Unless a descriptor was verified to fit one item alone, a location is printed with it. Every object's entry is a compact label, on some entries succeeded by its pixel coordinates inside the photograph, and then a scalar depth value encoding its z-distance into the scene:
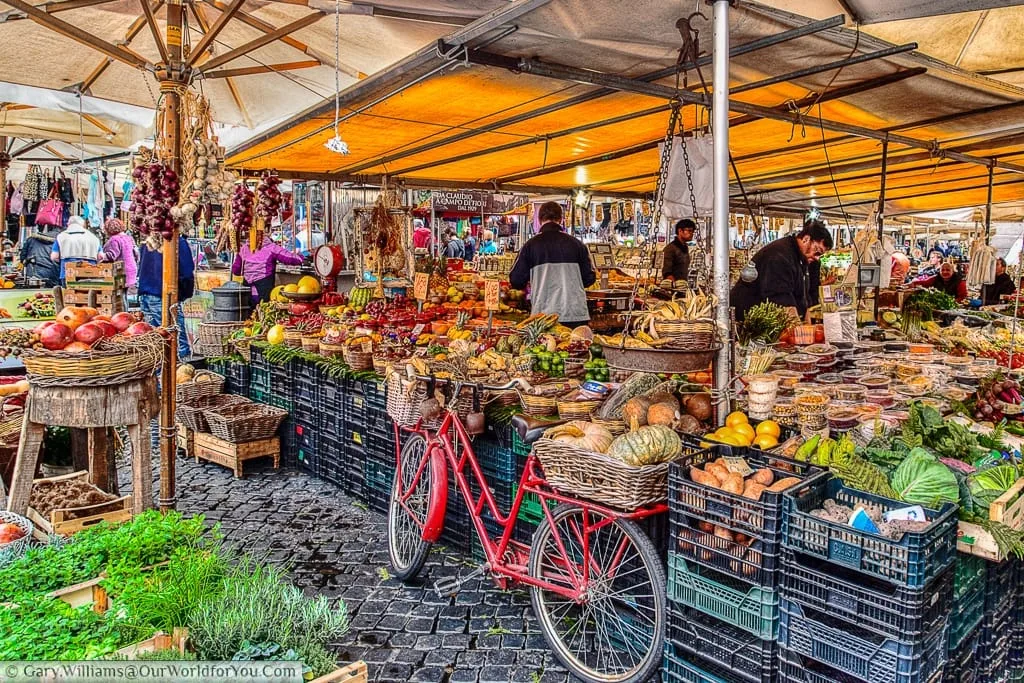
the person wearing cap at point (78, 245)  11.77
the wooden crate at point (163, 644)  2.37
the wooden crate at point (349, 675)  2.26
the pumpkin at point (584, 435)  3.18
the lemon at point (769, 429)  3.26
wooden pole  3.94
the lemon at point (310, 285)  8.96
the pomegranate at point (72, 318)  3.70
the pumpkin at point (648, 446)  3.01
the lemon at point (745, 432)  3.22
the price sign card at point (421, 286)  7.25
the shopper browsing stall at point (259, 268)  10.05
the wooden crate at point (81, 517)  3.66
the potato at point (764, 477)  2.75
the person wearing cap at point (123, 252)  11.24
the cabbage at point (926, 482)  2.65
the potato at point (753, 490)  2.66
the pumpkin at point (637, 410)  3.49
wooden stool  3.53
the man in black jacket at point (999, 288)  13.22
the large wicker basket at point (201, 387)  6.89
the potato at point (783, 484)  2.67
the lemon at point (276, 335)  7.19
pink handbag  12.19
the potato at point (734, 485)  2.69
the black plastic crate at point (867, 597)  2.18
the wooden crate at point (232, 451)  6.35
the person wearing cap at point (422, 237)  16.78
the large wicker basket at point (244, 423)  6.38
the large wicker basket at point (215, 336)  8.29
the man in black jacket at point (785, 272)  5.79
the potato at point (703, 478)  2.75
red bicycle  3.09
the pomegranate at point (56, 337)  3.51
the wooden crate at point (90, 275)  9.93
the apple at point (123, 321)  3.98
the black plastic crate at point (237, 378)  7.44
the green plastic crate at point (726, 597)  2.52
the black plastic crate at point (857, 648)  2.20
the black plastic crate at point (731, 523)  2.50
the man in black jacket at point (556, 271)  7.06
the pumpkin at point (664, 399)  3.54
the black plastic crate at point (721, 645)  2.55
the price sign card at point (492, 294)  5.65
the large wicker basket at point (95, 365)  3.48
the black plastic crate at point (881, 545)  2.17
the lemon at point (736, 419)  3.34
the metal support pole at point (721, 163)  3.20
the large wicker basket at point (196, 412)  6.77
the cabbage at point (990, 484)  2.77
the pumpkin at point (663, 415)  3.36
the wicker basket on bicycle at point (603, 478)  2.95
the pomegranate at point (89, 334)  3.61
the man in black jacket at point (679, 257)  9.59
